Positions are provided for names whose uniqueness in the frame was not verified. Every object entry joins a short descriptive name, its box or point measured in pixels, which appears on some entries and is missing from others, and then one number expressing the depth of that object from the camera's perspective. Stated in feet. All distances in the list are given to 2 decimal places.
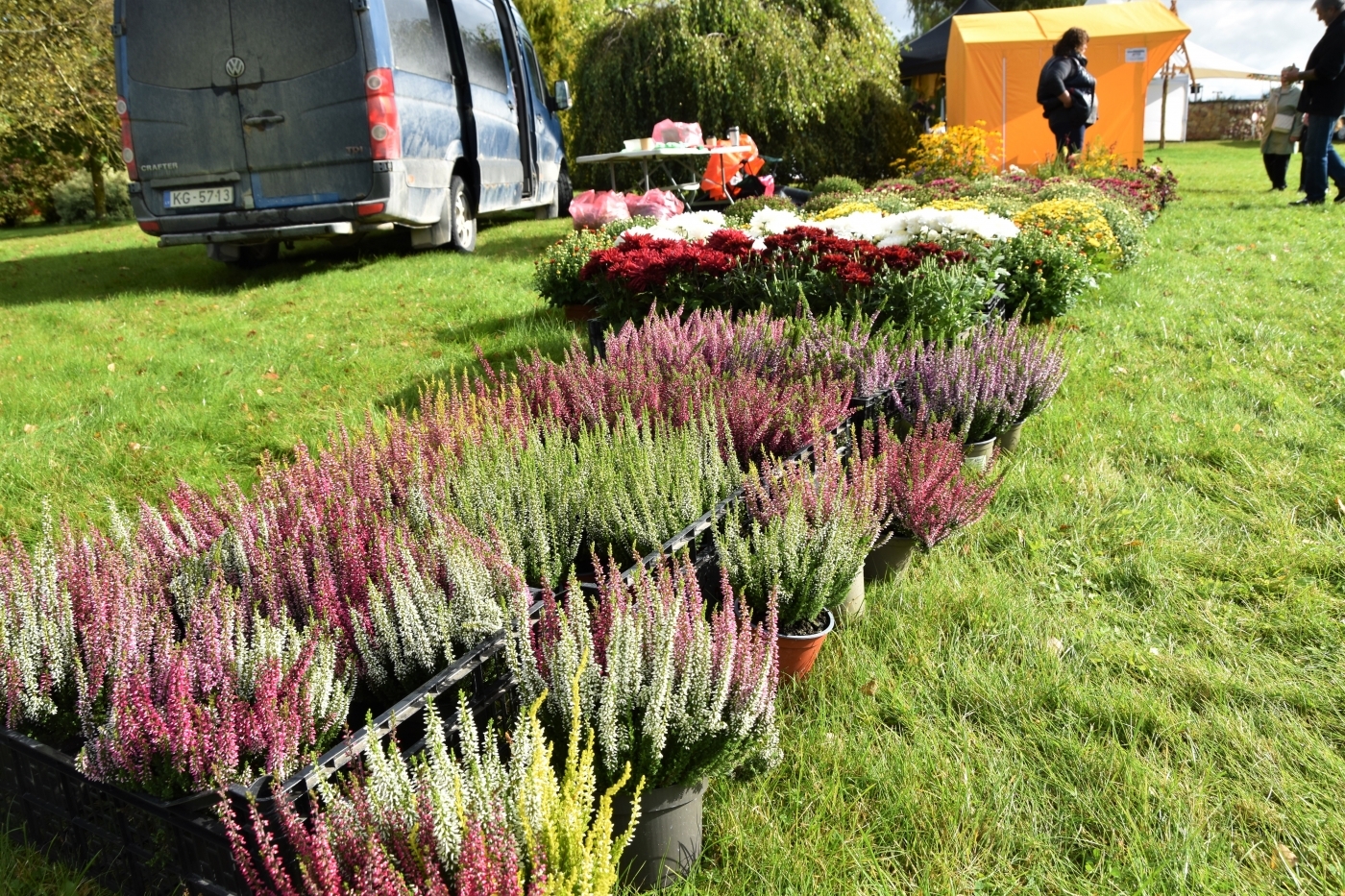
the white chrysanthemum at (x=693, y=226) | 21.88
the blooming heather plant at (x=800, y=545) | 7.86
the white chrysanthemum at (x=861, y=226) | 20.08
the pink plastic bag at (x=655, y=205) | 32.73
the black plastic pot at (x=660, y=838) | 6.03
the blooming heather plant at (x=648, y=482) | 8.58
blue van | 24.85
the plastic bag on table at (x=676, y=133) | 37.91
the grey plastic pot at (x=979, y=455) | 12.55
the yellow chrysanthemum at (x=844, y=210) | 28.40
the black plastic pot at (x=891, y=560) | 10.03
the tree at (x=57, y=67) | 40.50
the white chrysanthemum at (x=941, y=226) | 18.28
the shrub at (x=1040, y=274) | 19.51
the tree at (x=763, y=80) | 54.34
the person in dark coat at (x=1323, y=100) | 36.45
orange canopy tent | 54.80
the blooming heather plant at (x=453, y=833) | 4.31
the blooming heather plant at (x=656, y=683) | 5.83
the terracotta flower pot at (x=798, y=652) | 7.89
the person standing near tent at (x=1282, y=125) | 42.01
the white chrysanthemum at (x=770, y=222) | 21.50
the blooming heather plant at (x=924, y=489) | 9.43
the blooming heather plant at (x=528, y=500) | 8.34
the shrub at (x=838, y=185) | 41.39
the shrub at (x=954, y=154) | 44.29
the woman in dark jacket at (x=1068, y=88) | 38.86
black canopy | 69.15
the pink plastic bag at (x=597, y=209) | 30.45
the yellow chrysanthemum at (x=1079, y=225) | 23.89
